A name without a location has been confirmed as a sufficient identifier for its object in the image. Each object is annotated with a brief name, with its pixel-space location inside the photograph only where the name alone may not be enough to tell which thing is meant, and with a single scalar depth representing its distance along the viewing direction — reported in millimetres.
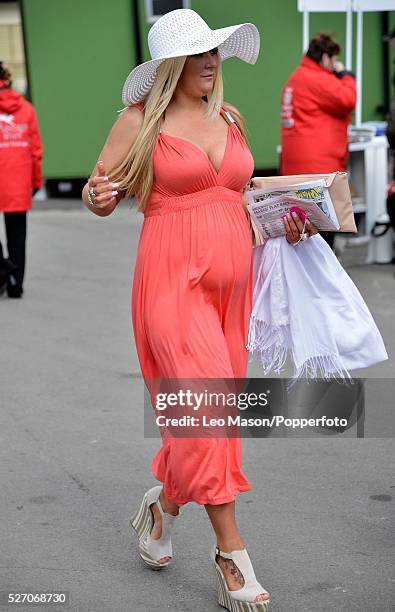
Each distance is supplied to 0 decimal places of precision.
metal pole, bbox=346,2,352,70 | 11320
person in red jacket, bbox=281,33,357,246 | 9672
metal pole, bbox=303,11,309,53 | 11500
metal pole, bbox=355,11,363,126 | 11336
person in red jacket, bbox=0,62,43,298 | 9711
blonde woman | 3881
